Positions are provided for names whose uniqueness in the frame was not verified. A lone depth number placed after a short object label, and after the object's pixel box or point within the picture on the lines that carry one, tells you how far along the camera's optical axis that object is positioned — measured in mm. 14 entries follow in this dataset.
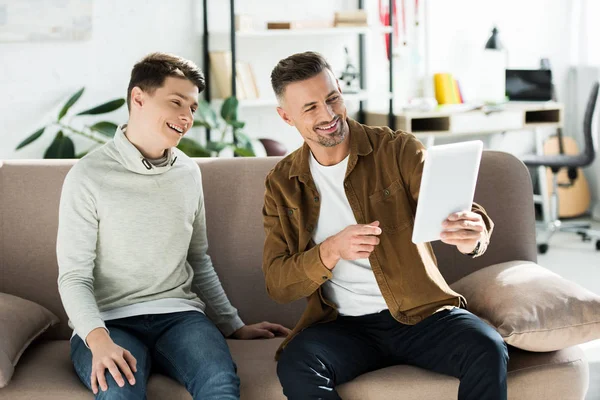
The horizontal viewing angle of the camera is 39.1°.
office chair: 5090
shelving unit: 4789
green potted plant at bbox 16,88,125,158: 4371
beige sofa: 2373
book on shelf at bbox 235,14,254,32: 4870
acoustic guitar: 5871
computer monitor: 5500
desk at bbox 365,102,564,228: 5238
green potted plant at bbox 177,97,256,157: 4406
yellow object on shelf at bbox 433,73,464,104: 5758
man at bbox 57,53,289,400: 1976
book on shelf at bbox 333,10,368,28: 5109
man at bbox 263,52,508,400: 1938
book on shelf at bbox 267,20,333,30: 4941
